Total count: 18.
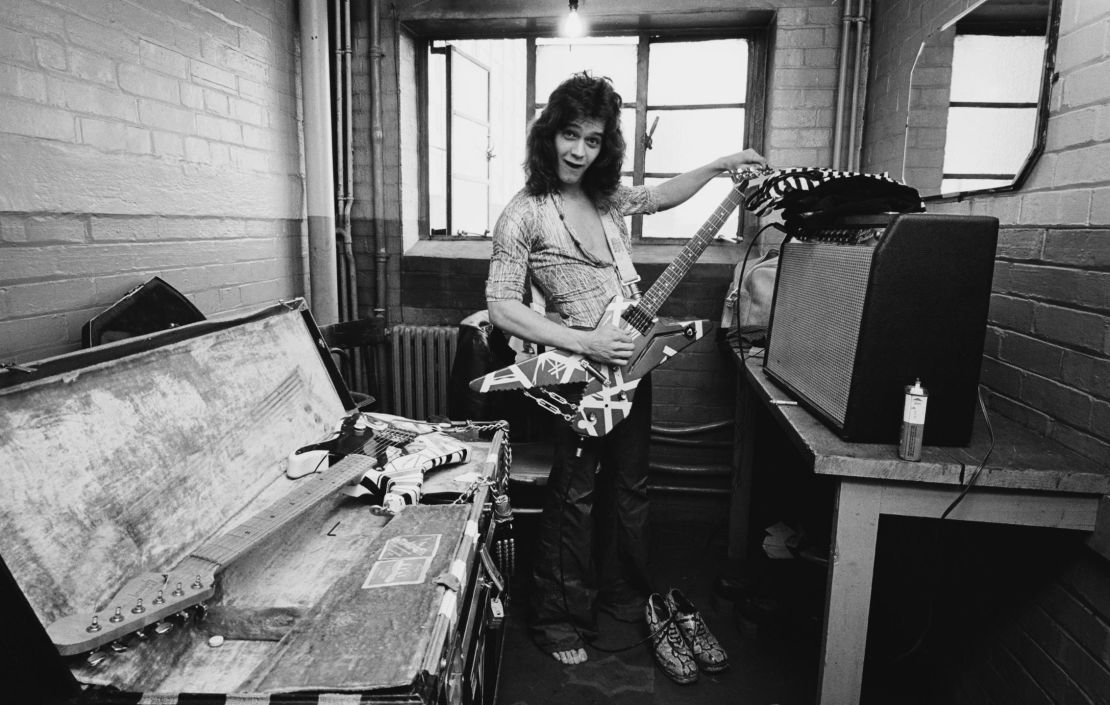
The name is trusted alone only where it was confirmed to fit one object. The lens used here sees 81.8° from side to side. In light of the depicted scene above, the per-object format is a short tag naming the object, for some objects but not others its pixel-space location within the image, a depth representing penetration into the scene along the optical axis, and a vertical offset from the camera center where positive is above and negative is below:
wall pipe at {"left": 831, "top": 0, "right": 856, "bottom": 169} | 2.99 +0.82
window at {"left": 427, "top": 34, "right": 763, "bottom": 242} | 3.46 +0.83
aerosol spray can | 1.38 -0.35
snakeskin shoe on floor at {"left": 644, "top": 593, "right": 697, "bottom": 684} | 2.16 -1.36
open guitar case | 0.95 -0.60
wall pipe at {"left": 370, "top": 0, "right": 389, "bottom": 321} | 3.32 +0.48
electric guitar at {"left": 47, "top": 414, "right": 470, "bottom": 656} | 1.00 -0.58
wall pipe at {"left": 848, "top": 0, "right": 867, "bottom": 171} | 2.98 +0.82
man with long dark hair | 2.21 -0.17
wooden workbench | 1.35 -0.51
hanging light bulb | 3.04 +1.12
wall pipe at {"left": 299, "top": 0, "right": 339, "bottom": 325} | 3.05 +0.40
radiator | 3.42 -0.64
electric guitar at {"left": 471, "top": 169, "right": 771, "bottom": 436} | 2.19 -0.39
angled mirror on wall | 1.67 +0.48
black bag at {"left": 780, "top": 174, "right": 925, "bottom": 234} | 1.60 +0.15
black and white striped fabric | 1.76 +0.20
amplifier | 1.39 -0.14
